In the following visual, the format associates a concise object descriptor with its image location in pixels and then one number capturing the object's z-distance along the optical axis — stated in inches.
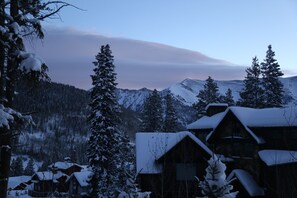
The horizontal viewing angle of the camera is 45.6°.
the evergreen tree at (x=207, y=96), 2220.7
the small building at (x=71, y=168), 3548.2
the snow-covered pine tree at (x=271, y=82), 1974.7
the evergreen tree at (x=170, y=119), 2197.3
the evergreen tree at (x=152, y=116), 2142.0
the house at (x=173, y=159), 1251.2
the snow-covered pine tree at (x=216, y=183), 257.1
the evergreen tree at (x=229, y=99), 2300.4
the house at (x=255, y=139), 1101.7
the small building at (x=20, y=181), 3791.8
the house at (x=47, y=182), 3047.0
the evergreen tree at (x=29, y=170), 4863.2
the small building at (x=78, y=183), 2259.1
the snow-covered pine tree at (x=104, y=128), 1312.7
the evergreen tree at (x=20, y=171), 4729.6
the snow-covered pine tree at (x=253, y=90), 2036.2
